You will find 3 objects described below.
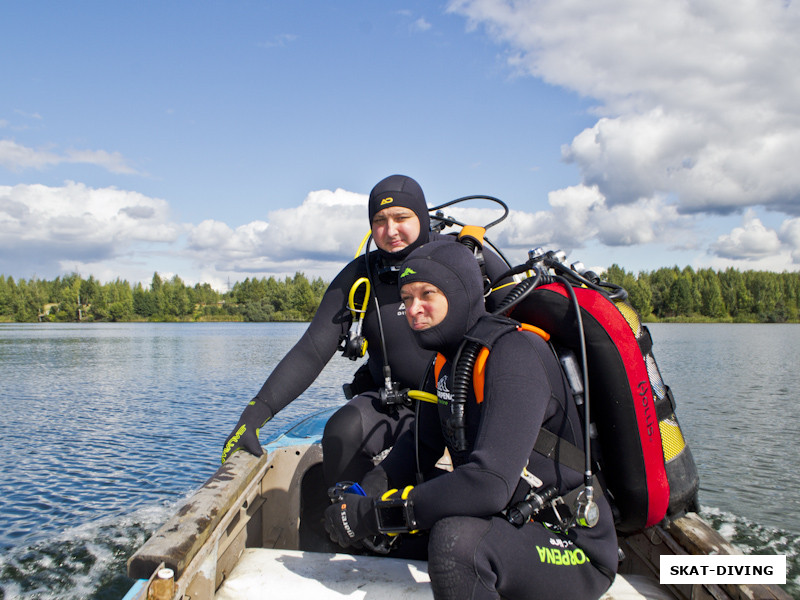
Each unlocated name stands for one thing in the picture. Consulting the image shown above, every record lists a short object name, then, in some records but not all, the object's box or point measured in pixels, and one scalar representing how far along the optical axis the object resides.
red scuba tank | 1.94
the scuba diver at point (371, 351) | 2.88
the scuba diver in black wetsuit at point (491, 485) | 1.67
